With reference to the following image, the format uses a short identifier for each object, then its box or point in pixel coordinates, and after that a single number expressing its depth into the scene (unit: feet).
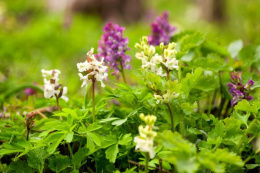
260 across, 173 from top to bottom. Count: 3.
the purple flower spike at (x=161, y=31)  3.69
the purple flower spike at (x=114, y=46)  3.30
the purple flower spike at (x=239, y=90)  3.15
